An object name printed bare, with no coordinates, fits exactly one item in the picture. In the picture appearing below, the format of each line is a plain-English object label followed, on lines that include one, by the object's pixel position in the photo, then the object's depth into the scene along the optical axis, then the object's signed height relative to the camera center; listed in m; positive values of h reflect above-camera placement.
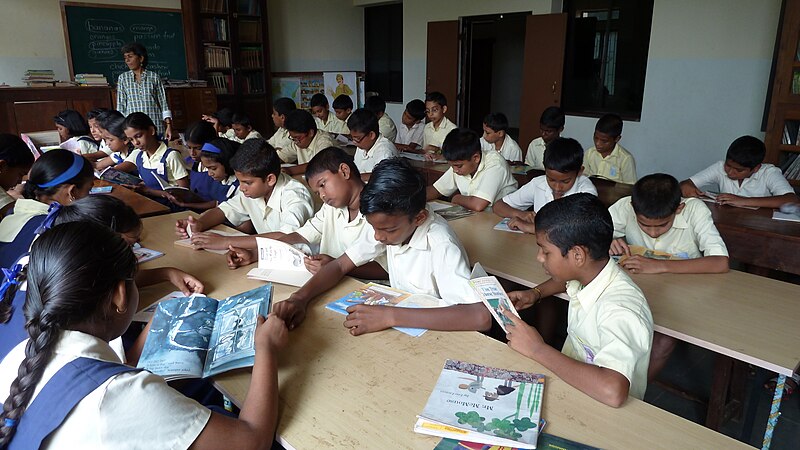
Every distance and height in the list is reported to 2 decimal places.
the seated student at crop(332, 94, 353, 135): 5.86 -0.13
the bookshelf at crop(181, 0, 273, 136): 7.21 +0.58
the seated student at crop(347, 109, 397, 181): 3.88 -0.34
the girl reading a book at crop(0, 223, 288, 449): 0.79 -0.43
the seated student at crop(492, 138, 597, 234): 2.54 -0.44
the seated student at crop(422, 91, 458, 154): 5.09 -0.26
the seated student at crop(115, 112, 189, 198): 3.62 -0.42
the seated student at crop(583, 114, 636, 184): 3.73 -0.41
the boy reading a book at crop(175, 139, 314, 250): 2.41 -0.45
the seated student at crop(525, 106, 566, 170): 4.25 -0.28
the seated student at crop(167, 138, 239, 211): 2.95 -0.49
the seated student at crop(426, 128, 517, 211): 2.92 -0.41
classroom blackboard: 6.36 +0.70
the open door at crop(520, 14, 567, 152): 6.15 +0.34
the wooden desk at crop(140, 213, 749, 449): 1.02 -0.63
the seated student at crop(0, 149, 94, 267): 1.96 -0.40
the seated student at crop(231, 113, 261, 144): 4.81 -0.29
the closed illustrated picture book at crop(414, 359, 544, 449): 1.00 -0.61
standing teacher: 5.00 +0.04
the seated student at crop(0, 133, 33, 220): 2.58 -0.32
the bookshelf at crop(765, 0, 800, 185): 4.18 -0.05
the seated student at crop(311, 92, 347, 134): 5.81 -0.24
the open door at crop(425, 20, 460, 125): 7.29 +0.48
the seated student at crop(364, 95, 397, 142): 5.65 -0.25
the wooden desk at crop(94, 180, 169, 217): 2.82 -0.59
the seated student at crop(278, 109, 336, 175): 4.00 -0.29
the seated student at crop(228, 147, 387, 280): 2.07 -0.48
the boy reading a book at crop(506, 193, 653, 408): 1.15 -0.51
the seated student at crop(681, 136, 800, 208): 2.92 -0.48
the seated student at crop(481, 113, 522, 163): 4.36 -0.34
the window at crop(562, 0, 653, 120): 5.88 +0.46
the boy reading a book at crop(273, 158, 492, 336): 1.43 -0.52
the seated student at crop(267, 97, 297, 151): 5.03 -0.23
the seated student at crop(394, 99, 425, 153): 5.57 -0.31
